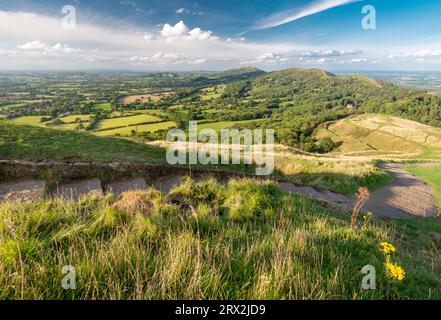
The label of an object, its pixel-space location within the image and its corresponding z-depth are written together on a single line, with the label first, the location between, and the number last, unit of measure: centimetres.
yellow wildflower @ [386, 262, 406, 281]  308
